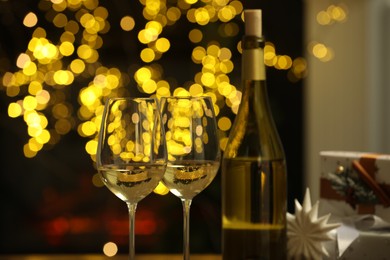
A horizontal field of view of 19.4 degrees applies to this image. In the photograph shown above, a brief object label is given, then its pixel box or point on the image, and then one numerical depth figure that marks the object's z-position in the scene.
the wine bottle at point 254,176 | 1.32
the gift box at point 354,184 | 1.43
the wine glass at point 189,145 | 1.27
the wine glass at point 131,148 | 1.23
